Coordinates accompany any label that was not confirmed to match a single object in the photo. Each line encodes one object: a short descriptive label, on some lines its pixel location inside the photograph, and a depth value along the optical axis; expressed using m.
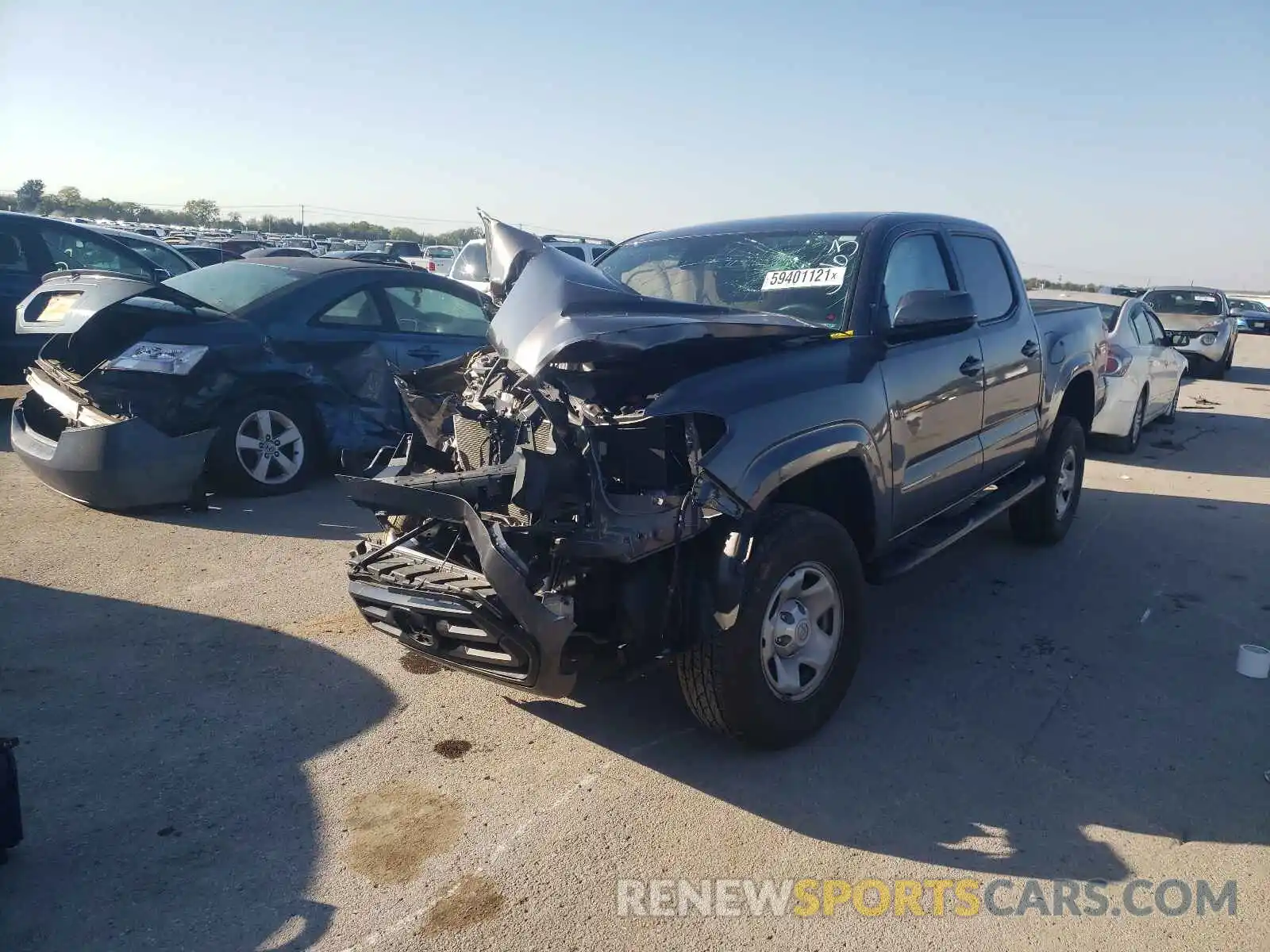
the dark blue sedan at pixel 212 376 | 6.03
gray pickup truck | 3.22
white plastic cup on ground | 4.58
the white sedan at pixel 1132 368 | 9.77
